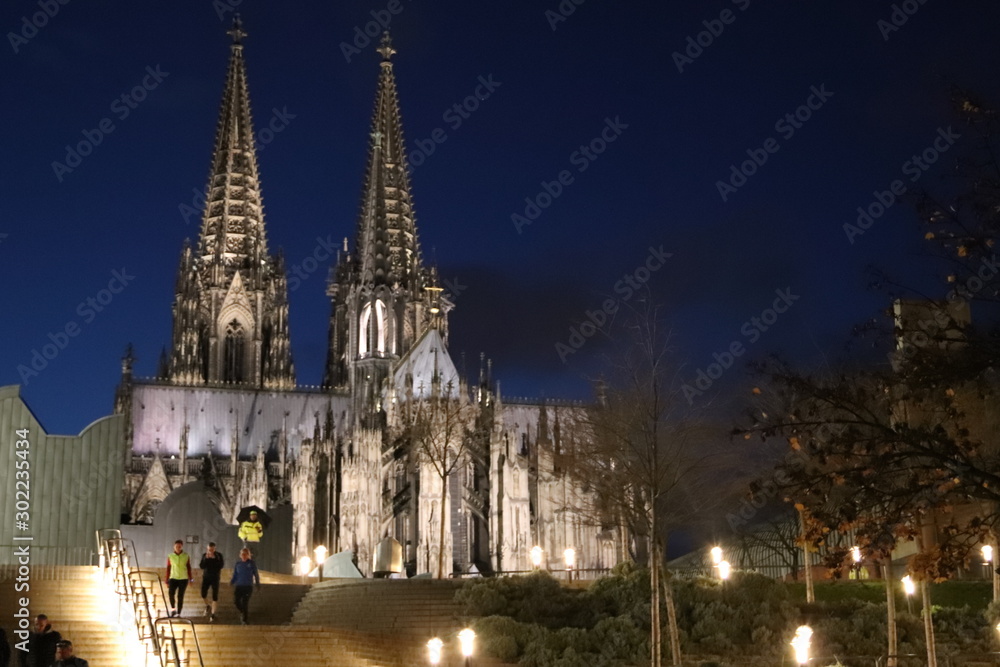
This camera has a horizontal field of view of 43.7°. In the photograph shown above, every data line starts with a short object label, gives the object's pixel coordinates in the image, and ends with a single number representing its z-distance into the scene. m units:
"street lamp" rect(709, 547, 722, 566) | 30.54
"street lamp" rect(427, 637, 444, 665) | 19.89
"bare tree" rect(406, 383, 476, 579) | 43.19
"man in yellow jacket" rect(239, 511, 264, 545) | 30.23
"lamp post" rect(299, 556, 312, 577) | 40.20
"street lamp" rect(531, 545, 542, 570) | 40.03
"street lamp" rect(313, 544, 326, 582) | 34.27
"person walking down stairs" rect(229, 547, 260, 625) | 21.83
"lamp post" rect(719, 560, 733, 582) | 26.84
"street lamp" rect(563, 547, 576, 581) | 37.75
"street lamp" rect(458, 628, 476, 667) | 19.58
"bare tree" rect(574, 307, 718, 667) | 22.61
